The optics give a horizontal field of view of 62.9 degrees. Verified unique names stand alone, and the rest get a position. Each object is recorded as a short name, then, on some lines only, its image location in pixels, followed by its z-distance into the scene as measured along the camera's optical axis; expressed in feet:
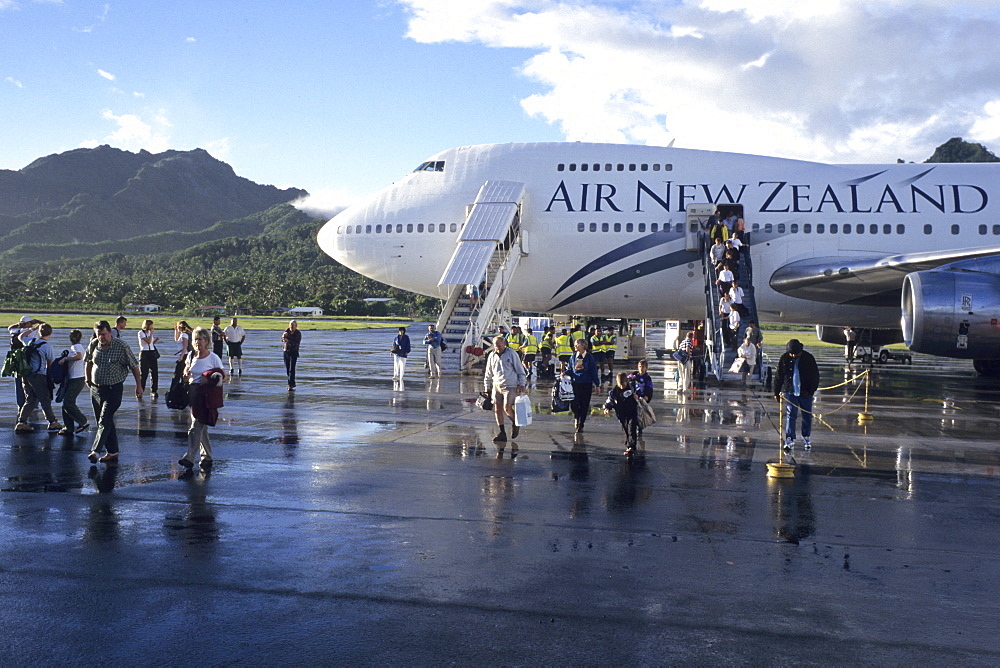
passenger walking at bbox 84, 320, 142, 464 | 32.32
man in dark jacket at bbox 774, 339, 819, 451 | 36.76
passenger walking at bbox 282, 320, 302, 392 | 61.16
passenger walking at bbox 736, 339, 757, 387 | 63.46
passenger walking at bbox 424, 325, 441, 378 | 73.26
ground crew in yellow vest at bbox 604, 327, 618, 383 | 75.51
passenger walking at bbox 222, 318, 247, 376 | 72.54
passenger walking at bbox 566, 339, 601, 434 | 40.19
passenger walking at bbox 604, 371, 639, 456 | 36.04
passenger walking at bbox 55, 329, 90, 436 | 38.93
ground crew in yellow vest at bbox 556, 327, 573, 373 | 67.41
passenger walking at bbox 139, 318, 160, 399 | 55.52
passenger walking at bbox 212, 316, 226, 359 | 70.85
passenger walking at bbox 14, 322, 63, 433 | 39.52
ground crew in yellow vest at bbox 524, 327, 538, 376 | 65.92
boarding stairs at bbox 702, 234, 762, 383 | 68.13
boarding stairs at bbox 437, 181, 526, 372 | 73.36
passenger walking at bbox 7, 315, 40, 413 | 41.11
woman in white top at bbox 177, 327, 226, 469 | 31.22
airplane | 72.13
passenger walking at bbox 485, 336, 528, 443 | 38.75
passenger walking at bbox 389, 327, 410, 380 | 64.75
